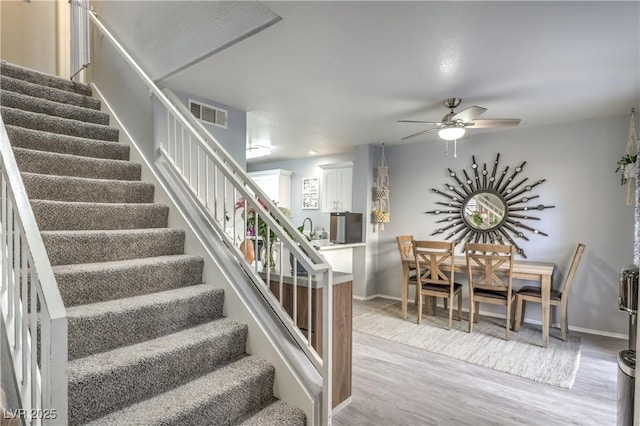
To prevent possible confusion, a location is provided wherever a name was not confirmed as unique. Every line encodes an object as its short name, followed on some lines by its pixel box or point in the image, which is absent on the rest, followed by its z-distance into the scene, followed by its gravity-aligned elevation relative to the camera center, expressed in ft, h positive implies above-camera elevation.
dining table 11.29 -2.35
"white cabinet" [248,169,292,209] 22.33 +1.55
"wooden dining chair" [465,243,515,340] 11.75 -2.46
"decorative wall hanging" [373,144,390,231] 17.38 +0.63
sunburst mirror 14.32 +0.13
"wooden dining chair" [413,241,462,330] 12.89 -2.60
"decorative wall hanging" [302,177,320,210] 21.58 +0.94
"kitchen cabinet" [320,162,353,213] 19.54 +1.25
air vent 11.14 +3.17
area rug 9.59 -4.54
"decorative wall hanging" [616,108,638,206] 10.95 +1.63
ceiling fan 10.48 +2.75
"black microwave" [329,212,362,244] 16.89 -1.01
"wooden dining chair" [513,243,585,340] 11.62 -3.10
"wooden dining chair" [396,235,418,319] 14.12 -2.64
